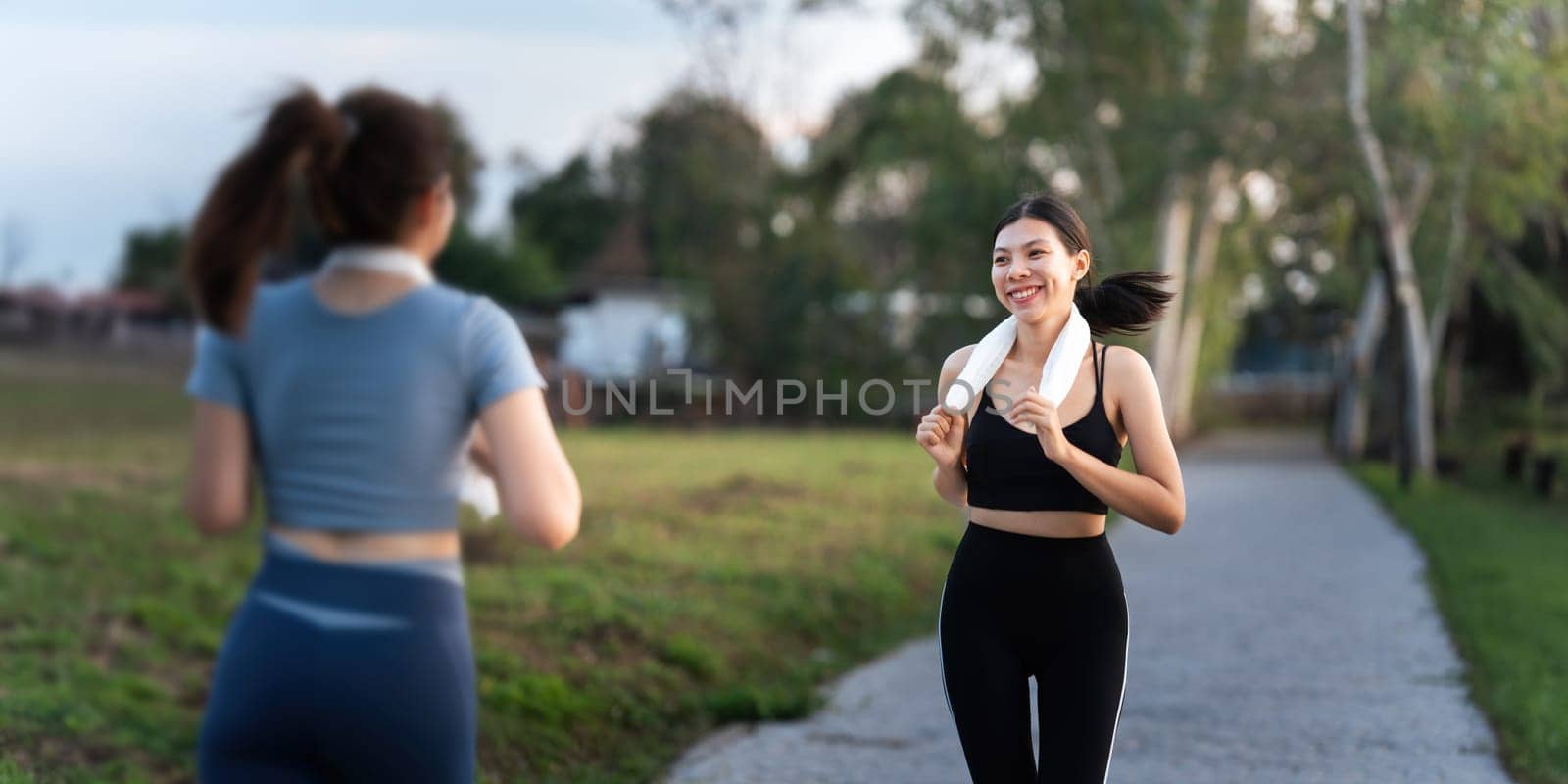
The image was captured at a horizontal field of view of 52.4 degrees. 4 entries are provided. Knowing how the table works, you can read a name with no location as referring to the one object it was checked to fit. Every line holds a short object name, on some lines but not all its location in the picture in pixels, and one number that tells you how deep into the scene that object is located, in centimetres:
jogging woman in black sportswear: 334
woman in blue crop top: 236
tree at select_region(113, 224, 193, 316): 7881
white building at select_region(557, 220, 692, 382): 4259
